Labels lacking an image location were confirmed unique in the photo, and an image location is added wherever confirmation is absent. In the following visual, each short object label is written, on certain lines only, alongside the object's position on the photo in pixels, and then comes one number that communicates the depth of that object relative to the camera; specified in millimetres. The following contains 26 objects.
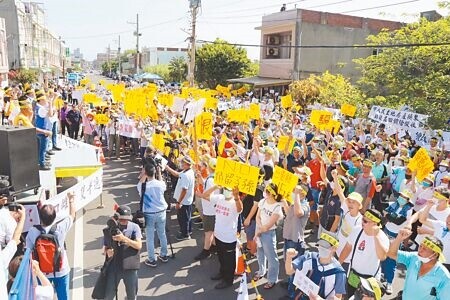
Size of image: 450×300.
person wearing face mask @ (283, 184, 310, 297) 5953
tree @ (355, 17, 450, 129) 14523
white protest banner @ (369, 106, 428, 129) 12859
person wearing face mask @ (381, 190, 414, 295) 6633
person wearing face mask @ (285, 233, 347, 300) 3938
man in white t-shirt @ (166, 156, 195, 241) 7426
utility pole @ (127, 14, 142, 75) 54534
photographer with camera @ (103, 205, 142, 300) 4828
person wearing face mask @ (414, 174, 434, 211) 7160
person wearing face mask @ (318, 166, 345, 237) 6352
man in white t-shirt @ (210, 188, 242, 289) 5977
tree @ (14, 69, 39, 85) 39719
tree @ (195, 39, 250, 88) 39750
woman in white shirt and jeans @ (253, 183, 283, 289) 5772
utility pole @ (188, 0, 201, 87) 25391
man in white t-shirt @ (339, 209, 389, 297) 4477
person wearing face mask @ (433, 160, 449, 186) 8500
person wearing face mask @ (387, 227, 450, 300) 3863
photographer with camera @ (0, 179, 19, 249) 4723
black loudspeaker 6102
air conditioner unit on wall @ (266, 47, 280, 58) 35203
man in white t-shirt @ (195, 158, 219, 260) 6774
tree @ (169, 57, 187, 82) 58594
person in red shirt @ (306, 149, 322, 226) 8258
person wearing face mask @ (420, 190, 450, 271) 5246
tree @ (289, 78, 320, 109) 23422
